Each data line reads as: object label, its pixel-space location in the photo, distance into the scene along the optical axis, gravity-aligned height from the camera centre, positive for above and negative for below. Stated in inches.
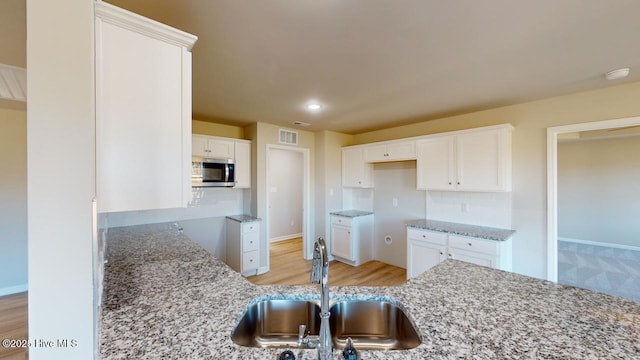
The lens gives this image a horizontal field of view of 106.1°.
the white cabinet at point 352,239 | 162.4 -40.9
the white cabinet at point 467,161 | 110.6 +9.4
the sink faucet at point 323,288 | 29.1 -15.4
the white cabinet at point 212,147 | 133.1 +19.2
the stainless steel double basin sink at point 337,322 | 43.6 -26.7
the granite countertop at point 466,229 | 105.8 -24.5
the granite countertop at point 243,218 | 142.3 -23.2
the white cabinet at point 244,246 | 139.5 -39.2
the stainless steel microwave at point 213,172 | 130.6 +4.7
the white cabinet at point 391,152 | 141.9 +17.8
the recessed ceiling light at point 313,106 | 114.2 +36.1
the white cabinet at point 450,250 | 103.6 -33.2
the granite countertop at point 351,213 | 168.7 -23.9
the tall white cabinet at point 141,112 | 32.9 +10.2
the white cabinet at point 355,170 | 170.2 +7.2
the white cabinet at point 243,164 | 149.1 +10.2
